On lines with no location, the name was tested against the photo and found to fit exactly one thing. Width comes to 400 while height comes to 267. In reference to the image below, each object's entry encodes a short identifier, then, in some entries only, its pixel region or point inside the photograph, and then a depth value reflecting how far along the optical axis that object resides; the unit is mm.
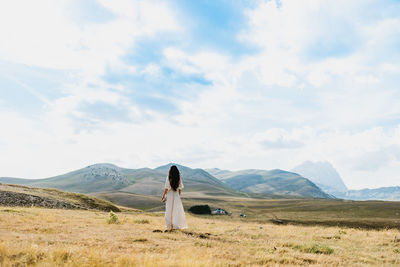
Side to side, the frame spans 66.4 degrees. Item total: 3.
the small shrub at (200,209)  74562
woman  15094
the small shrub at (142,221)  20688
